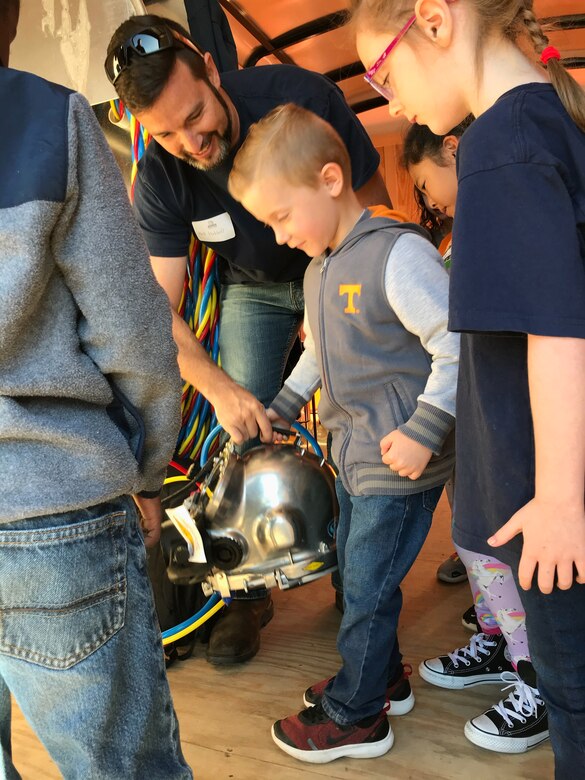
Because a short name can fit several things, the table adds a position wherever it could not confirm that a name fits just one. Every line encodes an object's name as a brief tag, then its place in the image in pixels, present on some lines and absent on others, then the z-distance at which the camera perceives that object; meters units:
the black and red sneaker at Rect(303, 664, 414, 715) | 1.23
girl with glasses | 0.60
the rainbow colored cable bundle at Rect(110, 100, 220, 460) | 1.55
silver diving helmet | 1.13
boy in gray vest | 1.01
